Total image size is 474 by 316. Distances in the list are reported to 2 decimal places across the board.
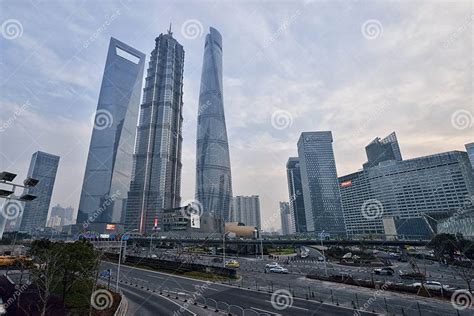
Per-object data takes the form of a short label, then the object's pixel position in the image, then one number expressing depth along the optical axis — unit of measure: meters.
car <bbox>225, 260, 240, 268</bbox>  62.58
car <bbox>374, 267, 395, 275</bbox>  50.83
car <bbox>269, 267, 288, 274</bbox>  51.93
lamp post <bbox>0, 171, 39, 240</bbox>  17.55
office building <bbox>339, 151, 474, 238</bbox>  182.75
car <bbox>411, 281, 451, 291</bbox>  32.72
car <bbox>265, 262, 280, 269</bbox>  53.85
